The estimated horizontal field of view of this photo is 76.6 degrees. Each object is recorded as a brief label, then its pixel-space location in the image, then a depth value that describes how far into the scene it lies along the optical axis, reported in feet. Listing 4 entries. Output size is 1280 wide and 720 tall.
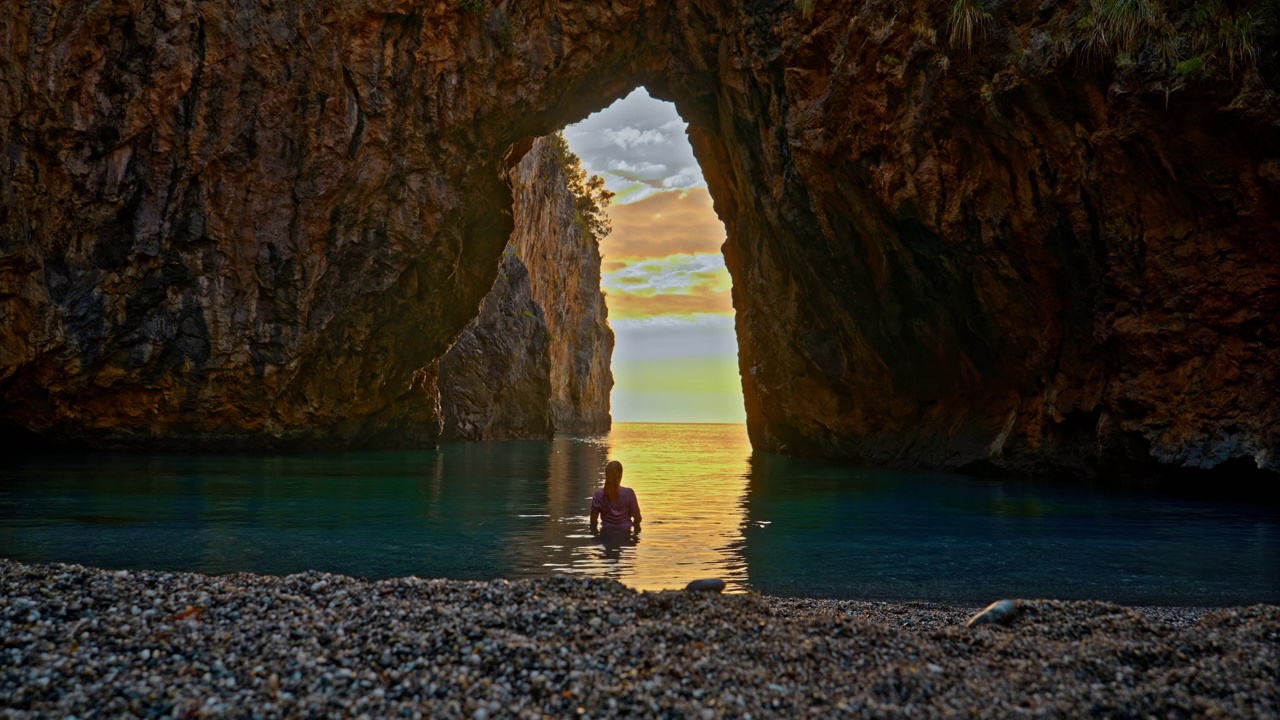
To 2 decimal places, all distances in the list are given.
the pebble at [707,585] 21.98
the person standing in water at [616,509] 36.18
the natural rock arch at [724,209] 55.47
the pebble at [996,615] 20.12
